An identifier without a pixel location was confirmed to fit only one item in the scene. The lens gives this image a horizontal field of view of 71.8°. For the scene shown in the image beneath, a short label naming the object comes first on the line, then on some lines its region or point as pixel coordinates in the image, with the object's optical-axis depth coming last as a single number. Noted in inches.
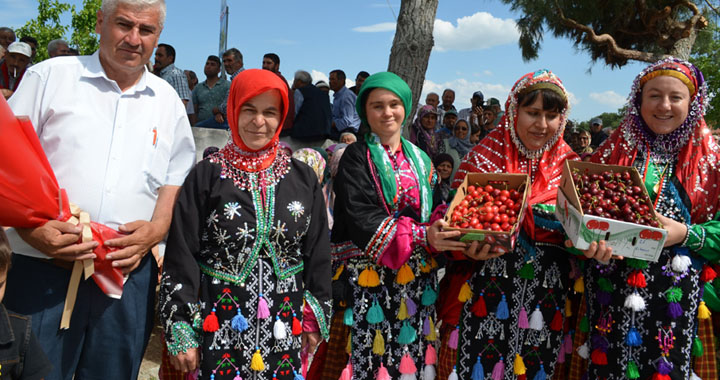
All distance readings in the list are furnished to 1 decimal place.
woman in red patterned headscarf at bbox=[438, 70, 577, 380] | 107.7
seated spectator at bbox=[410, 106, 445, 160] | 330.3
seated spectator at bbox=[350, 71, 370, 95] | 389.1
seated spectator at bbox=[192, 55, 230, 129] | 334.6
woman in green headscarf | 109.6
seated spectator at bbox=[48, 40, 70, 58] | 304.7
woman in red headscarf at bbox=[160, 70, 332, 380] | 90.1
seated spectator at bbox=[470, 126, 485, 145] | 369.4
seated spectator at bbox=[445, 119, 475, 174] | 318.7
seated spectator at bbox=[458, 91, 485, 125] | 380.2
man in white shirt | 84.7
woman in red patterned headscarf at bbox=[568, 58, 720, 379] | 101.1
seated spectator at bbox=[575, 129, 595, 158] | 344.8
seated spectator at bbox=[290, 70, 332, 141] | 315.6
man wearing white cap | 283.9
